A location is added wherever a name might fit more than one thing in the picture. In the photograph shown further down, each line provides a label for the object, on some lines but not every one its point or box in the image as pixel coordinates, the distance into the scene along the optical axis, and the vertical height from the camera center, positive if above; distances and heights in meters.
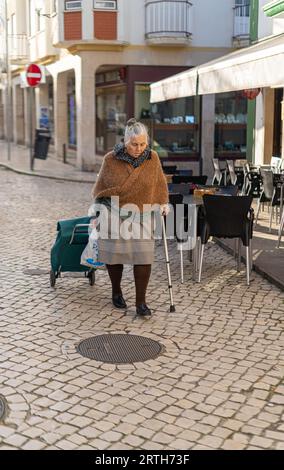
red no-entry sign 22.28 +1.94
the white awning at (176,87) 10.38 +0.80
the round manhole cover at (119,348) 5.32 -1.81
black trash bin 23.12 -0.50
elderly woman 6.15 -0.58
